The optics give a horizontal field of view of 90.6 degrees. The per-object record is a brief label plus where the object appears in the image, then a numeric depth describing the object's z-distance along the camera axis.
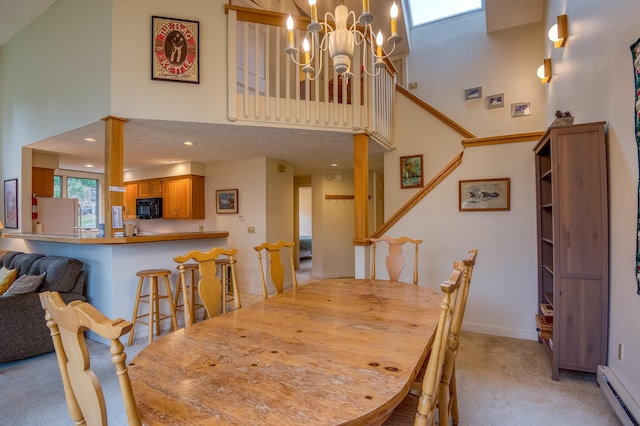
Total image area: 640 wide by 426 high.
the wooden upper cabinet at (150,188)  6.50
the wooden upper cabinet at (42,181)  5.12
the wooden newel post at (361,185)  3.96
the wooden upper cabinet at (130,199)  6.96
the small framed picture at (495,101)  5.35
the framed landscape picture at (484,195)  3.37
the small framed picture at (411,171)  4.75
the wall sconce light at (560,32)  3.27
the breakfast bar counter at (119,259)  3.27
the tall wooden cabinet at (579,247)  2.27
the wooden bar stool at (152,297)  3.10
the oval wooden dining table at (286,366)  0.85
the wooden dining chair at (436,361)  0.92
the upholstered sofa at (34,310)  2.84
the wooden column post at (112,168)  3.33
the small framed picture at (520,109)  5.13
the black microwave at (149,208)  6.43
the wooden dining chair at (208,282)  1.75
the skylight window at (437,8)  5.81
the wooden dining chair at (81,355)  0.72
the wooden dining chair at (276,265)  2.42
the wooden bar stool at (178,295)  3.47
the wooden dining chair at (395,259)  2.85
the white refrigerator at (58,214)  5.27
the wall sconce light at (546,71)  4.07
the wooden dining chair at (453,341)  1.34
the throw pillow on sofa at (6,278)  3.41
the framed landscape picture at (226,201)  5.74
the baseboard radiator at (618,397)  1.78
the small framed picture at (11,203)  4.98
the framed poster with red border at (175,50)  3.45
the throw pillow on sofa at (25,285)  3.14
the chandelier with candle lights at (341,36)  1.92
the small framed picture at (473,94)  5.57
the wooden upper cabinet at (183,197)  5.96
